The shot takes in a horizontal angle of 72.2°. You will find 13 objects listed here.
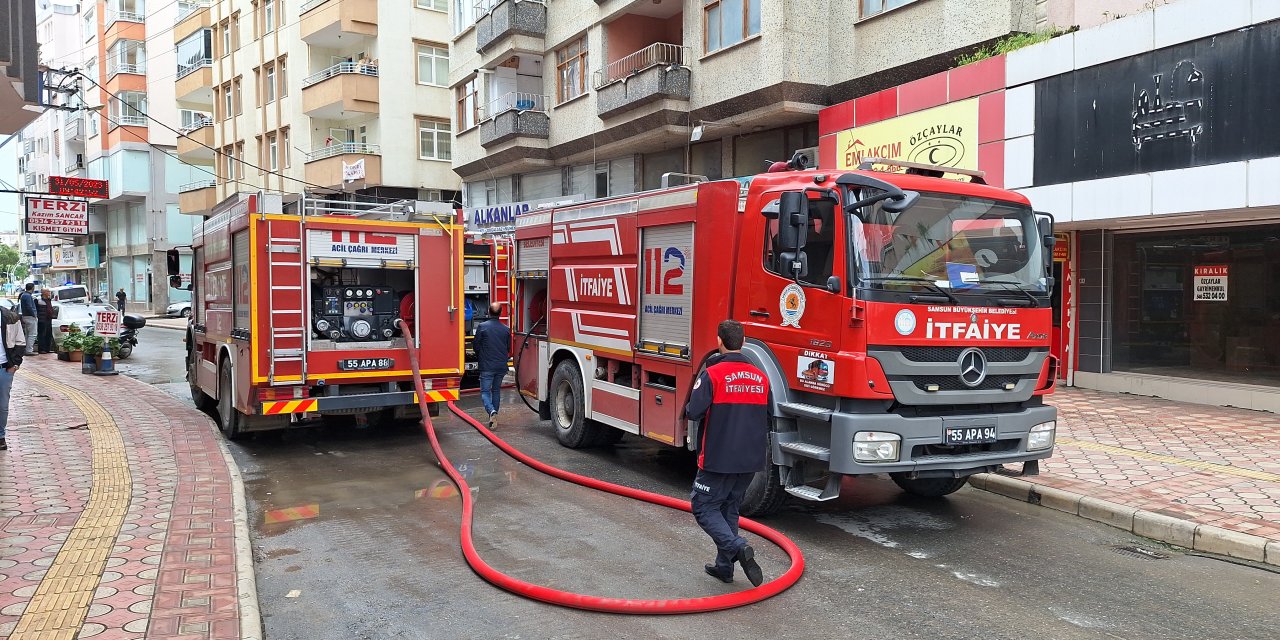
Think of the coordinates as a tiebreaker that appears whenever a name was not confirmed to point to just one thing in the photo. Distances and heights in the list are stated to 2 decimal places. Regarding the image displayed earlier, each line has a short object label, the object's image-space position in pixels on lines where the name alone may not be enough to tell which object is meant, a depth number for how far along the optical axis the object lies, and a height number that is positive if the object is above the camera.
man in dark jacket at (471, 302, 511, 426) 11.52 -0.86
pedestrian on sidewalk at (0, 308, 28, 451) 8.95 -0.60
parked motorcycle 20.95 -0.98
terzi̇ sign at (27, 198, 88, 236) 29.14 +2.60
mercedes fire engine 6.29 -0.19
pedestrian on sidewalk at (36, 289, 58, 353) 20.19 -0.73
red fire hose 4.91 -1.76
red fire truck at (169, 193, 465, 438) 9.41 -0.17
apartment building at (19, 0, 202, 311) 50.12 +8.66
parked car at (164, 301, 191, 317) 43.66 -0.90
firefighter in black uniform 5.29 -0.88
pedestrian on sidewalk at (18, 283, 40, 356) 19.08 -0.34
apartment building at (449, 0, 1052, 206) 15.84 +4.53
